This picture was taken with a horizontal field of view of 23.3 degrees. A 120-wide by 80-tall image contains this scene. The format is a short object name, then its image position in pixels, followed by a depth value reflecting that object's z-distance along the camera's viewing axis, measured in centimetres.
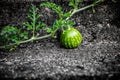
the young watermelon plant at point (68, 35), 304
